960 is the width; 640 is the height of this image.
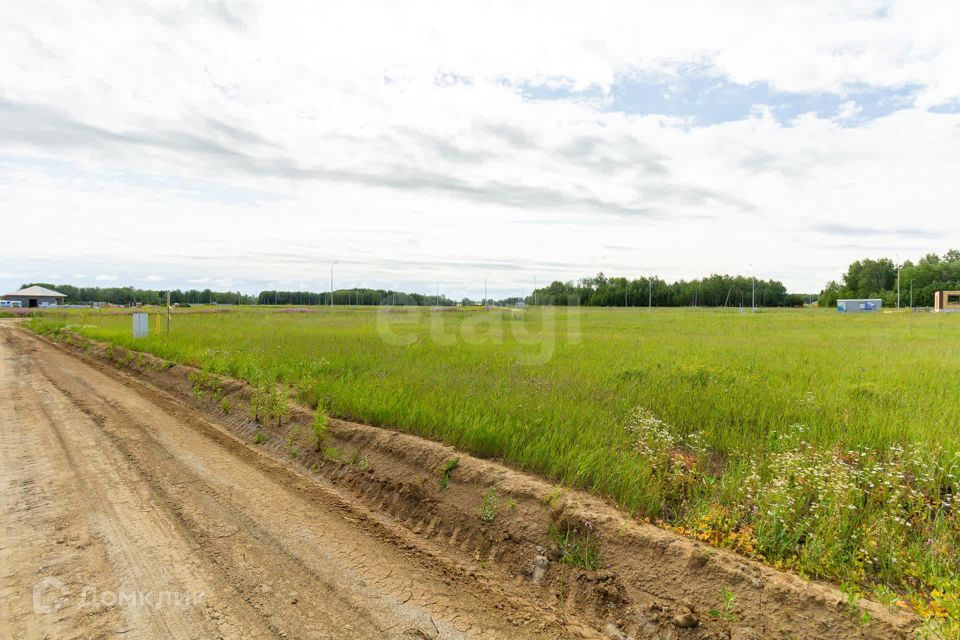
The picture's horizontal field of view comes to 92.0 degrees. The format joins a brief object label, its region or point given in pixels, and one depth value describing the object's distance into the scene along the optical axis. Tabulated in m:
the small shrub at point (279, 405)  8.16
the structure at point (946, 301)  75.01
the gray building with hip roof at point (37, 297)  93.28
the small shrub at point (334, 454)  6.39
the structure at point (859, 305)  84.81
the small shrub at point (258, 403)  8.52
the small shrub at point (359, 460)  6.05
